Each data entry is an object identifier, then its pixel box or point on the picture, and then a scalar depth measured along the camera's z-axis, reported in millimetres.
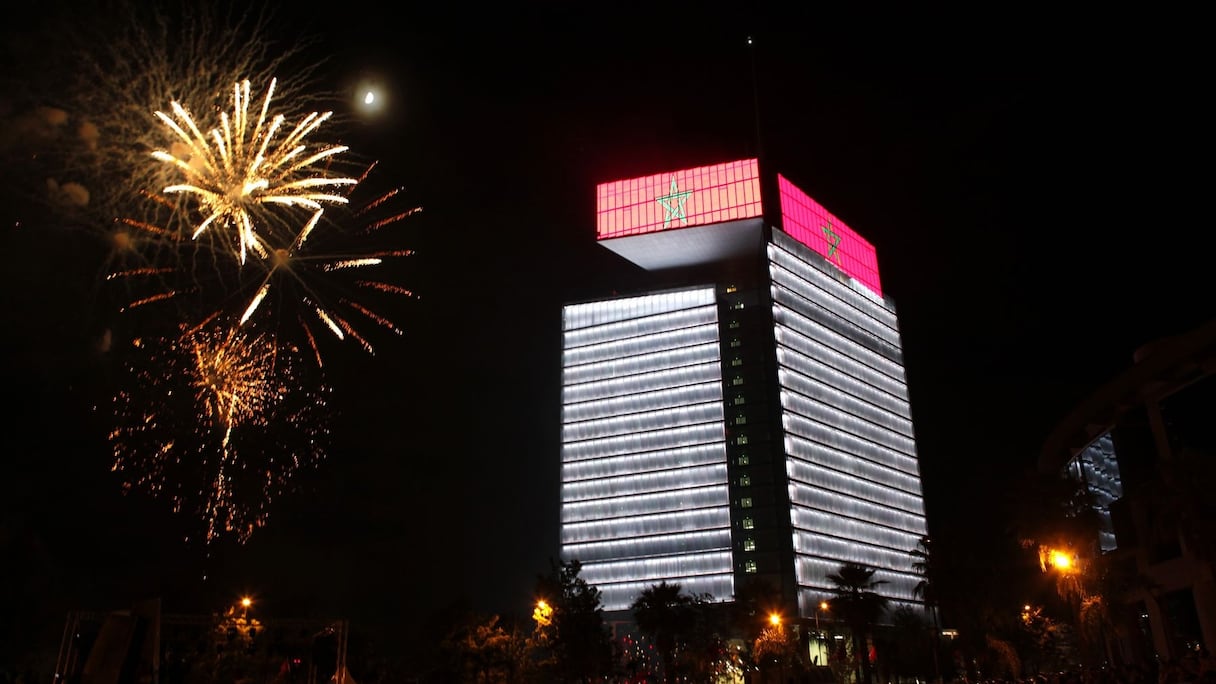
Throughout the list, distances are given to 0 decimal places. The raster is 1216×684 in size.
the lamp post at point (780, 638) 70781
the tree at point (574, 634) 77188
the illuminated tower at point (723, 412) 130375
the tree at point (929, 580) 71125
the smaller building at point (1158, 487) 40781
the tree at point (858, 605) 76750
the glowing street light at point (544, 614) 80069
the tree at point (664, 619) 77562
